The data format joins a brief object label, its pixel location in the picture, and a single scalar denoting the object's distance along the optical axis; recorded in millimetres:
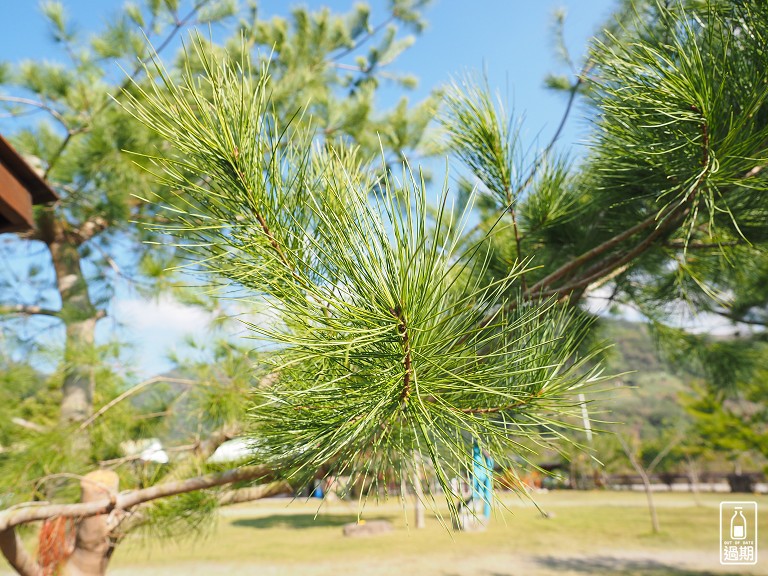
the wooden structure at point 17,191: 1050
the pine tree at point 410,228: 375
